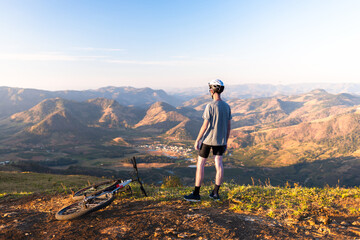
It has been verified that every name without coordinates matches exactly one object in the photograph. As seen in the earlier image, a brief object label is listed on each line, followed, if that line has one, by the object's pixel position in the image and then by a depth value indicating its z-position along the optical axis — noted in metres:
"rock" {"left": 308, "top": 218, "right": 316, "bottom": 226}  6.61
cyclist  8.29
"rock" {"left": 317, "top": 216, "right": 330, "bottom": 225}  6.68
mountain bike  7.42
